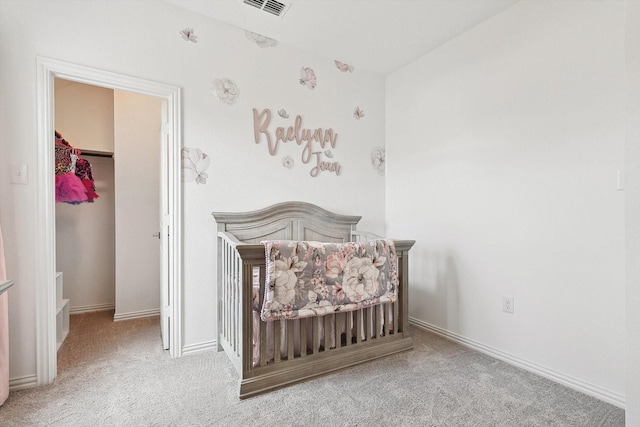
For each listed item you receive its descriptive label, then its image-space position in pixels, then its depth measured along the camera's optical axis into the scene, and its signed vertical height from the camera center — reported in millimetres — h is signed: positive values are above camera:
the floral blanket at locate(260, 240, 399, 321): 1661 -397
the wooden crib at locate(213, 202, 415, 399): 1646 -700
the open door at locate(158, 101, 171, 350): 2201 -169
